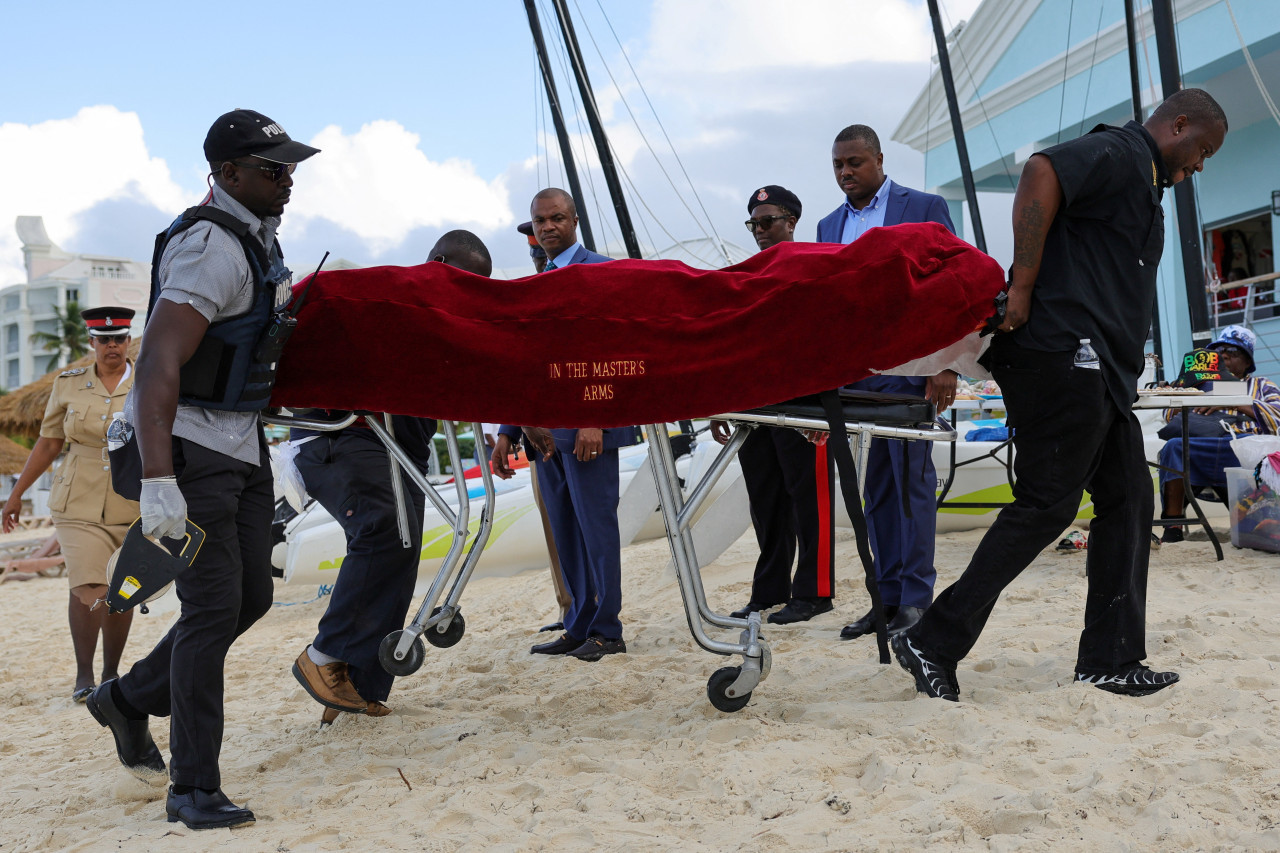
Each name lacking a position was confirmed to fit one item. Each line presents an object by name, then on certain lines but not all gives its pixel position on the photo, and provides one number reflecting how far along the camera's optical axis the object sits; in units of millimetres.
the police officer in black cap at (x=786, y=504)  4703
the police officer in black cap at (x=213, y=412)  2496
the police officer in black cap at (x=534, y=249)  5781
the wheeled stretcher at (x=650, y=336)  2943
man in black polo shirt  2971
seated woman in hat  5867
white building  55469
